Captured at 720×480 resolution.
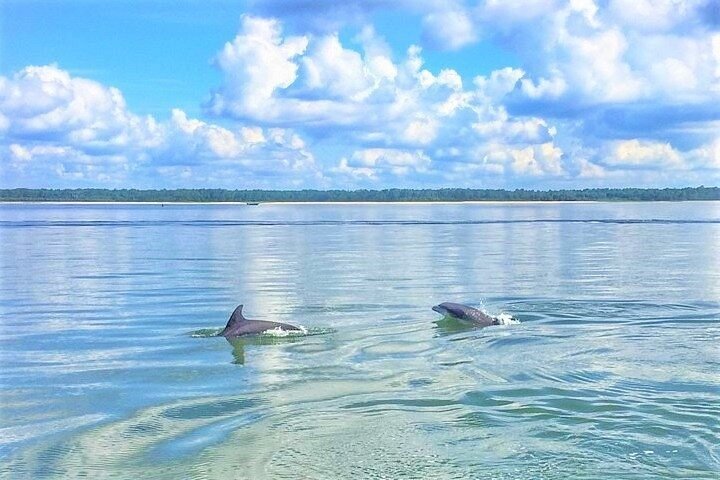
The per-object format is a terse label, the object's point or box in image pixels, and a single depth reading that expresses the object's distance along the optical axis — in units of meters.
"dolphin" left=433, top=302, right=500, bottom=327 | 24.25
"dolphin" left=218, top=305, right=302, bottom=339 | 22.50
